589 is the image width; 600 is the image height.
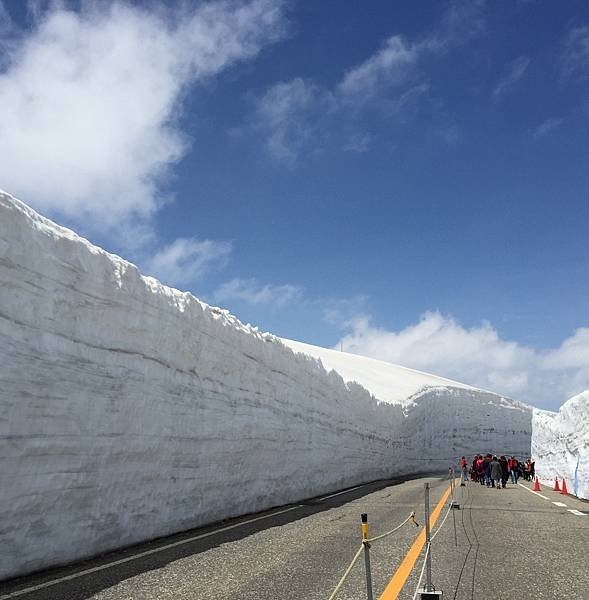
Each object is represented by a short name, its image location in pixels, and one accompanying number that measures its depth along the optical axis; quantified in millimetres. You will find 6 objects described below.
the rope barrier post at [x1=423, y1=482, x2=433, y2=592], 5632
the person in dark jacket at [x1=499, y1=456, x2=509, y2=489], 24703
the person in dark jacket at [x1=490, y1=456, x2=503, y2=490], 23953
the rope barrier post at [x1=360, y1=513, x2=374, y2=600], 4547
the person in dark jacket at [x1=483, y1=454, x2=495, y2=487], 25297
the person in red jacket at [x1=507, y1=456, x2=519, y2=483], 28236
